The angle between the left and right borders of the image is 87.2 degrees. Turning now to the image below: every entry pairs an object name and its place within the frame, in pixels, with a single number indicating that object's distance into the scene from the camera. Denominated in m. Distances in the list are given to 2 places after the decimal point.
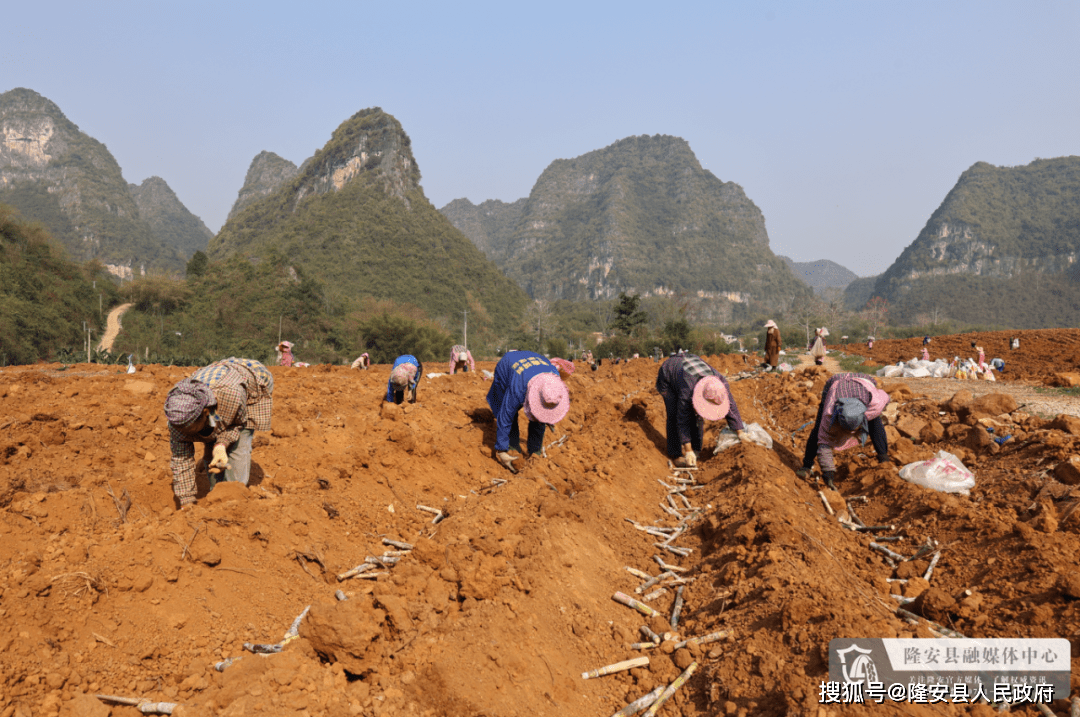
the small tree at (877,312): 72.55
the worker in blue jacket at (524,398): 5.63
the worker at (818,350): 13.59
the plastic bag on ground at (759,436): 6.90
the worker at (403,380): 8.02
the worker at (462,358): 12.96
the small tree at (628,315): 38.75
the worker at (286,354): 14.03
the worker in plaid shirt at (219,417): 4.12
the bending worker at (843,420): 5.84
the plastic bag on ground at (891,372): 14.46
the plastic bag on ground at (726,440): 6.85
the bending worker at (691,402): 6.45
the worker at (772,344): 13.20
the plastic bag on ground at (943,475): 5.26
